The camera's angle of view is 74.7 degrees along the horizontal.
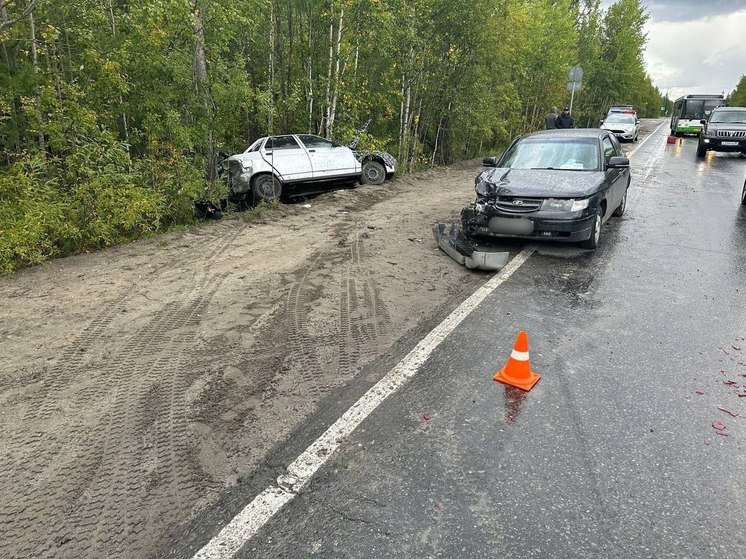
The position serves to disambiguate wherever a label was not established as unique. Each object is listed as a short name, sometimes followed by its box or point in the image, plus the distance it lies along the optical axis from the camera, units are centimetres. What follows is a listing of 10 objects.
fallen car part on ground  640
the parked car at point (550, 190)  668
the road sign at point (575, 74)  2472
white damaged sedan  1135
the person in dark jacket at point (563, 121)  1772
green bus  3022
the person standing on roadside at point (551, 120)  1712
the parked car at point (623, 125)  2764
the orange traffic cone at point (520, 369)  373
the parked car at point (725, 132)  1948
